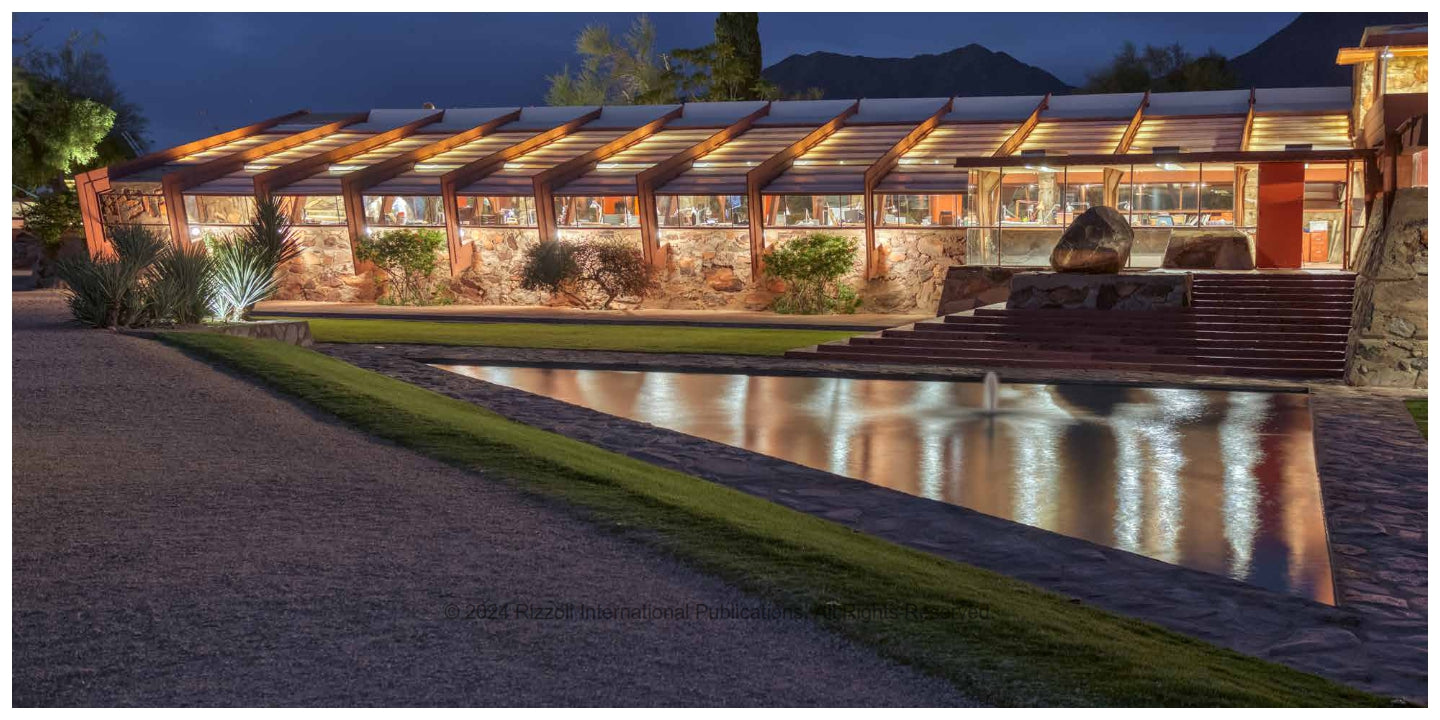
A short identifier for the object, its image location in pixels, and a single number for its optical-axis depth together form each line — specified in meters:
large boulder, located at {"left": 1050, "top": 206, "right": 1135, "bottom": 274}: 22.97
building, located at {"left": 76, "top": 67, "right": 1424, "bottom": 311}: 29.23
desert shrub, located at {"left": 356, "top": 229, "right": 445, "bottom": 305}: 36.59
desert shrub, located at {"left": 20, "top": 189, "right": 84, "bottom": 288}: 42.00
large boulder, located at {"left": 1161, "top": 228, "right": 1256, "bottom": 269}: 26.95
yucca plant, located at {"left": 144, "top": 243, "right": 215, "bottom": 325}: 19.16
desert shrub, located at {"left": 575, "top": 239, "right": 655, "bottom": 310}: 34.59
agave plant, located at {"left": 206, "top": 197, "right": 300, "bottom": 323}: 20.53
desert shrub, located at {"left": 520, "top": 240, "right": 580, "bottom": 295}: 34.88
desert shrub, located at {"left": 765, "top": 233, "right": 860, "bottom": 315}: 32.81
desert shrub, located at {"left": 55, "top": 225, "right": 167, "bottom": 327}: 18.44
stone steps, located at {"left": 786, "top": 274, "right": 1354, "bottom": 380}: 20.22
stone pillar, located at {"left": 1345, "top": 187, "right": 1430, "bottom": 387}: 17.89
